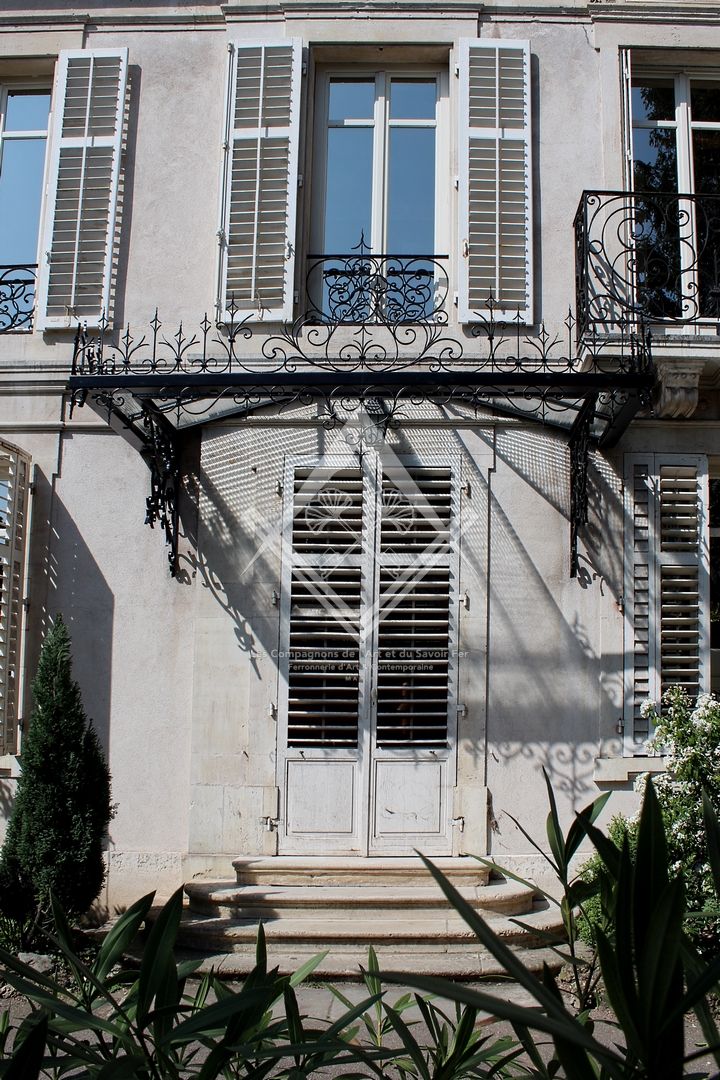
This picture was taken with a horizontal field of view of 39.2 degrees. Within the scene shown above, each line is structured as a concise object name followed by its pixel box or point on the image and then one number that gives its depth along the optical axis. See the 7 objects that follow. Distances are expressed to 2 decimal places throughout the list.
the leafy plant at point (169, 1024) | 1.56
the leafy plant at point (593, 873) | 5.54
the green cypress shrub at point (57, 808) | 5.88
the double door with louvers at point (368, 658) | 6.80
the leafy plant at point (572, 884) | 2.03
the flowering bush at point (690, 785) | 5.05
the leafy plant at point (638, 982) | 1.19
